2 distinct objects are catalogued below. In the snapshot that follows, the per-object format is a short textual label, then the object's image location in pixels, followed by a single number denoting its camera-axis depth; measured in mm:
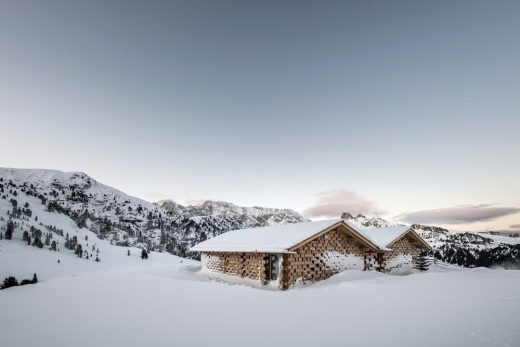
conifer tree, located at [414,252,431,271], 27828
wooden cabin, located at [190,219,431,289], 16750
